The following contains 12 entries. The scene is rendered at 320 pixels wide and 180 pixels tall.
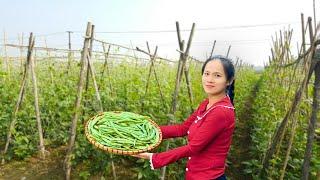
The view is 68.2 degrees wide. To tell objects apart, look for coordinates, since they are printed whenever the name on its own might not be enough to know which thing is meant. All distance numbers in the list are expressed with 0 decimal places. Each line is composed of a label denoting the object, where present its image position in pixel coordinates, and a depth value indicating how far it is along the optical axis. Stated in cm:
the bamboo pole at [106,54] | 420
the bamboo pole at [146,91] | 377
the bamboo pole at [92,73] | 315
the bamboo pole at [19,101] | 368
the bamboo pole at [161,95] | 394
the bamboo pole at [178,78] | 298
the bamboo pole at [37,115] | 372
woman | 155
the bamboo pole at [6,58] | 500
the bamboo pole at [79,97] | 301
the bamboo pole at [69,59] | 513
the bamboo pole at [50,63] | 455
